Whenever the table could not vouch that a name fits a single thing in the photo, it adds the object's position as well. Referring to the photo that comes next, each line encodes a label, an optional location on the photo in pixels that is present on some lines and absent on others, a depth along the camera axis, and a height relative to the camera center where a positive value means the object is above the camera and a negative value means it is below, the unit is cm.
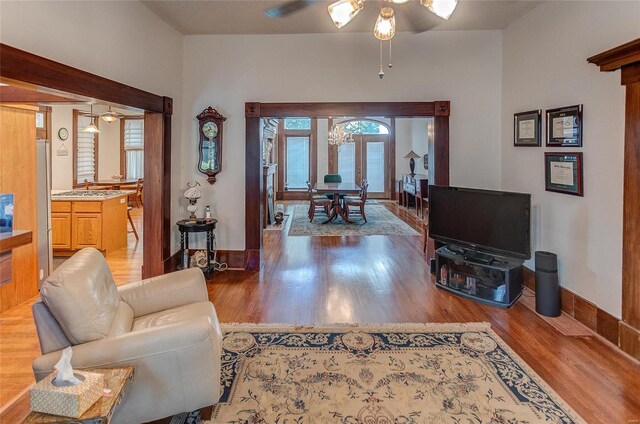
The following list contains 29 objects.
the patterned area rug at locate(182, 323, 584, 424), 215 -115
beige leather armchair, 179 -70
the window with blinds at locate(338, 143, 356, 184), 1382 +138
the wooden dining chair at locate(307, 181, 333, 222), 907 -7
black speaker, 355 -81
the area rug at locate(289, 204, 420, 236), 779 -57
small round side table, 468 -37
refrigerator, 409 -5
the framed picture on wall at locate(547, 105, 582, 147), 338 +68
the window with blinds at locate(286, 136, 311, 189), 1380 +141
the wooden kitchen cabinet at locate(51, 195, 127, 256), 575 -37
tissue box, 141 -74
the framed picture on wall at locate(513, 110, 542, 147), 400 +78
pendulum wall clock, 490 +73
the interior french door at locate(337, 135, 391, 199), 1377 +134
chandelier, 1200 +203
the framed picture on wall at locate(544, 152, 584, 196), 339 +25
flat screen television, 372 -20
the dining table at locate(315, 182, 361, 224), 875 +16
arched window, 1368 +261
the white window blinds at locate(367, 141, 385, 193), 1378 +123
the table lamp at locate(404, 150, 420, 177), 1196 +135
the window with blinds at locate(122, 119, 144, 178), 1105 +165
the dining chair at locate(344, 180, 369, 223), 898 -7
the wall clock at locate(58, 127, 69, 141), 883 +155
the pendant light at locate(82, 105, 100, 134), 853 +160
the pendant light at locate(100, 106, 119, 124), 841 +185
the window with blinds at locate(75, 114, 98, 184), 966 +123
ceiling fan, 233 +118
